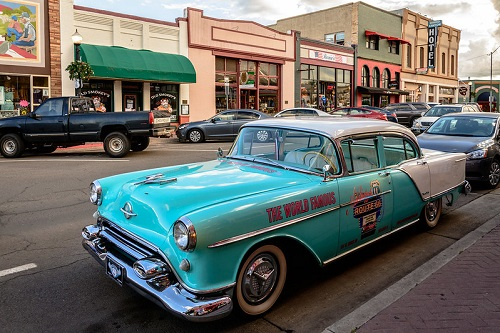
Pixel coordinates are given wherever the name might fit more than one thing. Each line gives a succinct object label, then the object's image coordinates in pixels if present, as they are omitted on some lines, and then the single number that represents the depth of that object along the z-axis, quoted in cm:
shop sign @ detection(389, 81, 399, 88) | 4178
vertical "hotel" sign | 4441
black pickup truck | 1312
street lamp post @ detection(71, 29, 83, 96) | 1726
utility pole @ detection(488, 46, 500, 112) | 5660
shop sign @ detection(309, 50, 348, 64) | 3278
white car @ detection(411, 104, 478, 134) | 1938
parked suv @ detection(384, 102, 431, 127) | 2769
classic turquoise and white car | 313
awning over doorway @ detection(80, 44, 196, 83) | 1956
